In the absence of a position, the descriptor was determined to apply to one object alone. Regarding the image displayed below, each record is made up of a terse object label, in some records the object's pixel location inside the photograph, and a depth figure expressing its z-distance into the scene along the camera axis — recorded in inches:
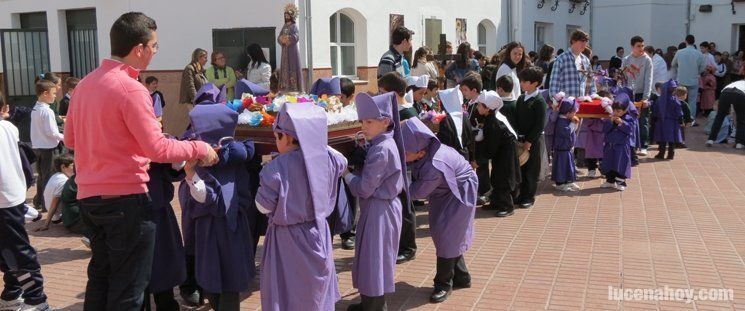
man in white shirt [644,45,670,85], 525.7
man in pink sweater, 147.1
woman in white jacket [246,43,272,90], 476.4
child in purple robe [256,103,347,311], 158.9
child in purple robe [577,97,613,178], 394.3
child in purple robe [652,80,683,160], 468.1
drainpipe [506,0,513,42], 792.9
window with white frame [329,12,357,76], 561.0
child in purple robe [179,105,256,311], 177.3
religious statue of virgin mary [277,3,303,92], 334.6
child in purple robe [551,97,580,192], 363.9
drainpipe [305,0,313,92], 509.4
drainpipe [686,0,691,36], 965.2
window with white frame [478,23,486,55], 772.0
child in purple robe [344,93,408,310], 181.6
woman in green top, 479.2
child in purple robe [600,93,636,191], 368.5
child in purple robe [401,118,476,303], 200.5
